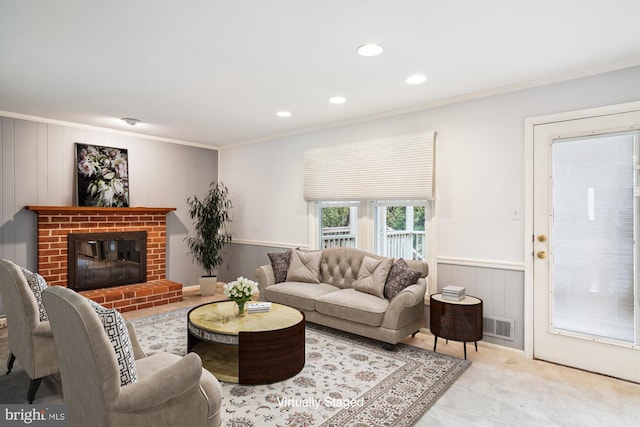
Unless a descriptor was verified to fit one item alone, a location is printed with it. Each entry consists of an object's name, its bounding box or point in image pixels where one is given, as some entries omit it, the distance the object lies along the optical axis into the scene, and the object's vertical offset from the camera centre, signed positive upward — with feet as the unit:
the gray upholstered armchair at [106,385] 5.14 -2.50
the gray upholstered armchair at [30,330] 8.09 -2.56
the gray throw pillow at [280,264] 15.53 -2.11
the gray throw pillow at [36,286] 8.49 -1.71
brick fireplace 15.43 -1.35
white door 9.73 -0.79
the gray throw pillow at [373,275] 12.93 -2.19
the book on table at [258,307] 11.11 -2.82
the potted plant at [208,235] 19.54 -1.19
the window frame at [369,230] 13.30 -0.64
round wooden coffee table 9.18 -3.27
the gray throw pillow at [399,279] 12.33 -2.16
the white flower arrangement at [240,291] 10.69 -2.22
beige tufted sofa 11.51 -2.92
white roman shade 13.43 +1.78
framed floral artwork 16.49 +1.71
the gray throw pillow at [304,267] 15.12 -2.19
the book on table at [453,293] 11.48 -2.43
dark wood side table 10.92 -3.13
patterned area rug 7.82 -4.25
